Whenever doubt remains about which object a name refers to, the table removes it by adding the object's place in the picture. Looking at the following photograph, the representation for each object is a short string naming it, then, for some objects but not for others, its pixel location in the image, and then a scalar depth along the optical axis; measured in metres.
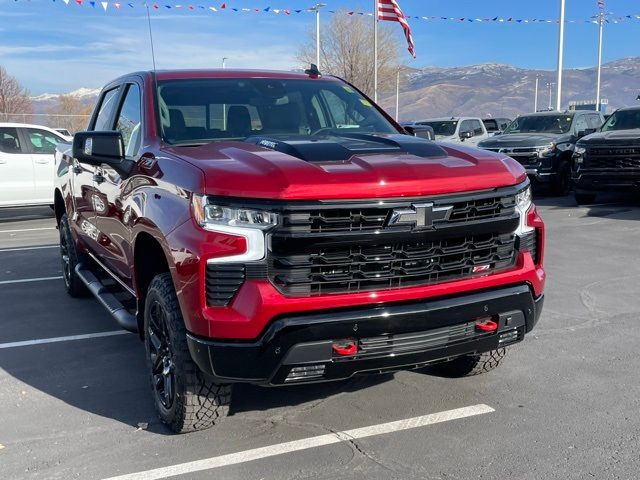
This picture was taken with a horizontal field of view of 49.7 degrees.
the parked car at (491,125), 26.85
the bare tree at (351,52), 50.44
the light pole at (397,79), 55.17
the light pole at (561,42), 26.34
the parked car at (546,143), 14.30
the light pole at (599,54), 48.34
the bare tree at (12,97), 42.28
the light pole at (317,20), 35.97
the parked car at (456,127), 19.58
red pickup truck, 3.09
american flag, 24.36
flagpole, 29.90
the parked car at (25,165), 12.95
